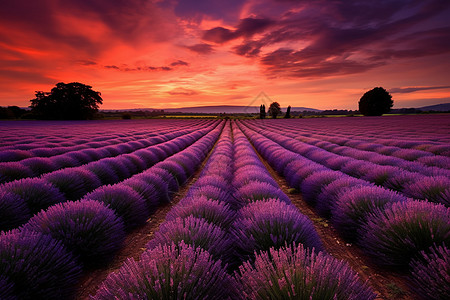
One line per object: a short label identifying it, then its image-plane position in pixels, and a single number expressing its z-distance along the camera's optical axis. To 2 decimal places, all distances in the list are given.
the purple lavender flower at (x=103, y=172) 5.32
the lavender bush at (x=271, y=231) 2.01
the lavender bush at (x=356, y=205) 2.86
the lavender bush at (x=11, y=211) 2.79
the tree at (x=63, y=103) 47.75
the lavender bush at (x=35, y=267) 1.65
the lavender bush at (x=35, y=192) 3.25
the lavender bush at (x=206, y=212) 2.56
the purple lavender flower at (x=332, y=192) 3.62
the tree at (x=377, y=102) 57.38
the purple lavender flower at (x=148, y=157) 7.77
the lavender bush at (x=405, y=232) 2.07
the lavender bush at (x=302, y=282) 1.16
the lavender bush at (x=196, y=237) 1.89
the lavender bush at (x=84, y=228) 2.34
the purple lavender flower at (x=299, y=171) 5.24
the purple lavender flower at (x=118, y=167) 5.96
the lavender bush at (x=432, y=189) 3.10
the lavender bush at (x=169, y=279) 1.22
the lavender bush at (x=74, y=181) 4.11
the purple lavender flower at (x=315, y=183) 4.30
